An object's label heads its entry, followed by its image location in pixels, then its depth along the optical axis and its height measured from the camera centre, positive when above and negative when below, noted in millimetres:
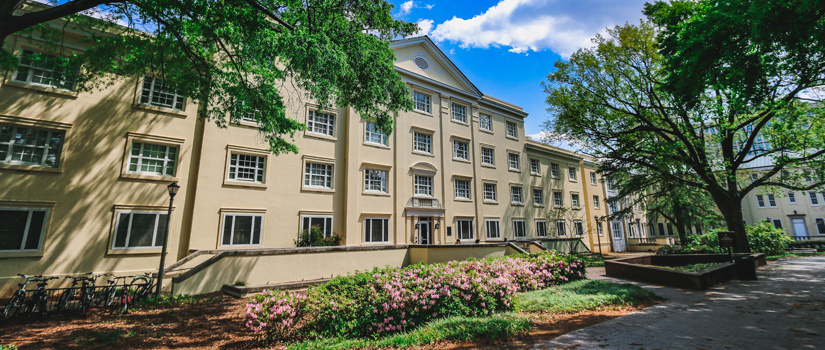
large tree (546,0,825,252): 8133 +5396
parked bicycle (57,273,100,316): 9228 -1799
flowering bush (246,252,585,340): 6625 -1442
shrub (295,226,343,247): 17422 -185
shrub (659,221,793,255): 23578 -460
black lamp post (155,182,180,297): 11441 +1481
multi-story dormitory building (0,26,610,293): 12828 +3116
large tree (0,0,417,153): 9188 +5957
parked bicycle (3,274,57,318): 8758 -1769
